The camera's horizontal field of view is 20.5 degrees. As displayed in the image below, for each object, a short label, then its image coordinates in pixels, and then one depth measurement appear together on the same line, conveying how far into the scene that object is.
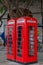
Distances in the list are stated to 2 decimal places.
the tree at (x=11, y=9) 5.80
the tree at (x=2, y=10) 8.12
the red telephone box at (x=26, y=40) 4.89
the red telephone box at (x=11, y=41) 5.23
